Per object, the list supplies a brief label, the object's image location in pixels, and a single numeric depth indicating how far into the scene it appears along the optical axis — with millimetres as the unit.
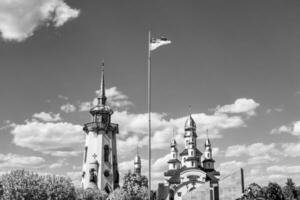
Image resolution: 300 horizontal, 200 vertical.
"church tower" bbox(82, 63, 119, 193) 88000
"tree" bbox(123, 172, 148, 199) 79438
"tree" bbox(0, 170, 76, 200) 51128
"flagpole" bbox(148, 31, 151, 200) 29253
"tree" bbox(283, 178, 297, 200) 67712
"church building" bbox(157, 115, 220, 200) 109144
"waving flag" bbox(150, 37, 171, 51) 30697
